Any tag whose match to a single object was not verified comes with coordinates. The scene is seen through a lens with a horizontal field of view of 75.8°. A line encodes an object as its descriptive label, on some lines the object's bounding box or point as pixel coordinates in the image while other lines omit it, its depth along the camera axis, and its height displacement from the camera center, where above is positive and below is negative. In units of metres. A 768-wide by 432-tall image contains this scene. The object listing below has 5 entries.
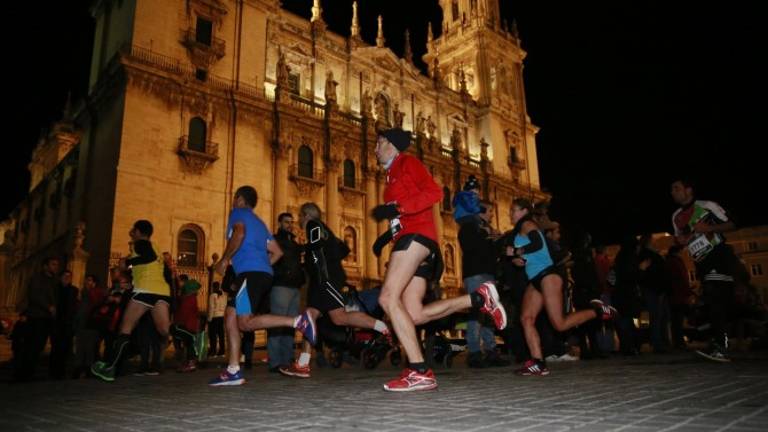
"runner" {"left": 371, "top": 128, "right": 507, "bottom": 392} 3.82 +0.50
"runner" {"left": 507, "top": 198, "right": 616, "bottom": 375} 5.20 +0.38
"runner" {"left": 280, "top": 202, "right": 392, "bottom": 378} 6.32 +0.50
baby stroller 7.31 -0.24
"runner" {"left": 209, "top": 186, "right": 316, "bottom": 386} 5.08 +0.49
